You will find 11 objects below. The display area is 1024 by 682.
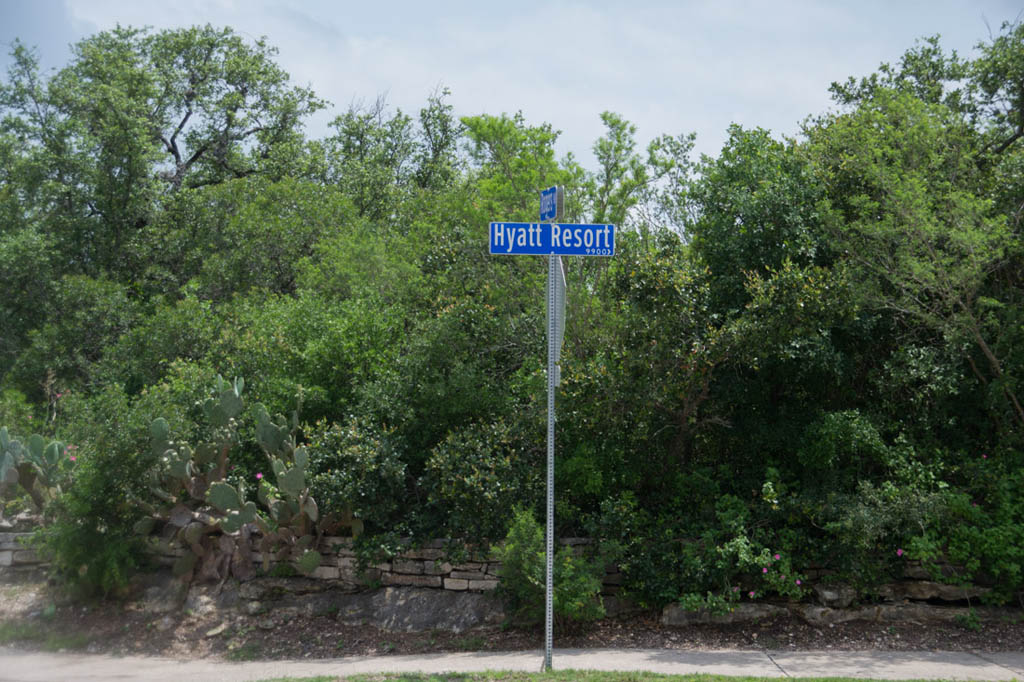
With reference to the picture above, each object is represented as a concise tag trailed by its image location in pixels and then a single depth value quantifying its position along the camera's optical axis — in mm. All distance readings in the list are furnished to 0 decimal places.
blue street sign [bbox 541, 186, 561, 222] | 7098
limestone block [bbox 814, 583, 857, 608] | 8211
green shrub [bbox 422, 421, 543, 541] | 8633
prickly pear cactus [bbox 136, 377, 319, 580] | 9031
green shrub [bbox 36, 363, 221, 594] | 9297
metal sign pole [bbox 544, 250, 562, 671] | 6691
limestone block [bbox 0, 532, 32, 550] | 10375
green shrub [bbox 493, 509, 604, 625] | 7773
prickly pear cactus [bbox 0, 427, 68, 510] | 10047
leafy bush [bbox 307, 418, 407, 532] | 8977
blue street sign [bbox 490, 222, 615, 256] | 6973
